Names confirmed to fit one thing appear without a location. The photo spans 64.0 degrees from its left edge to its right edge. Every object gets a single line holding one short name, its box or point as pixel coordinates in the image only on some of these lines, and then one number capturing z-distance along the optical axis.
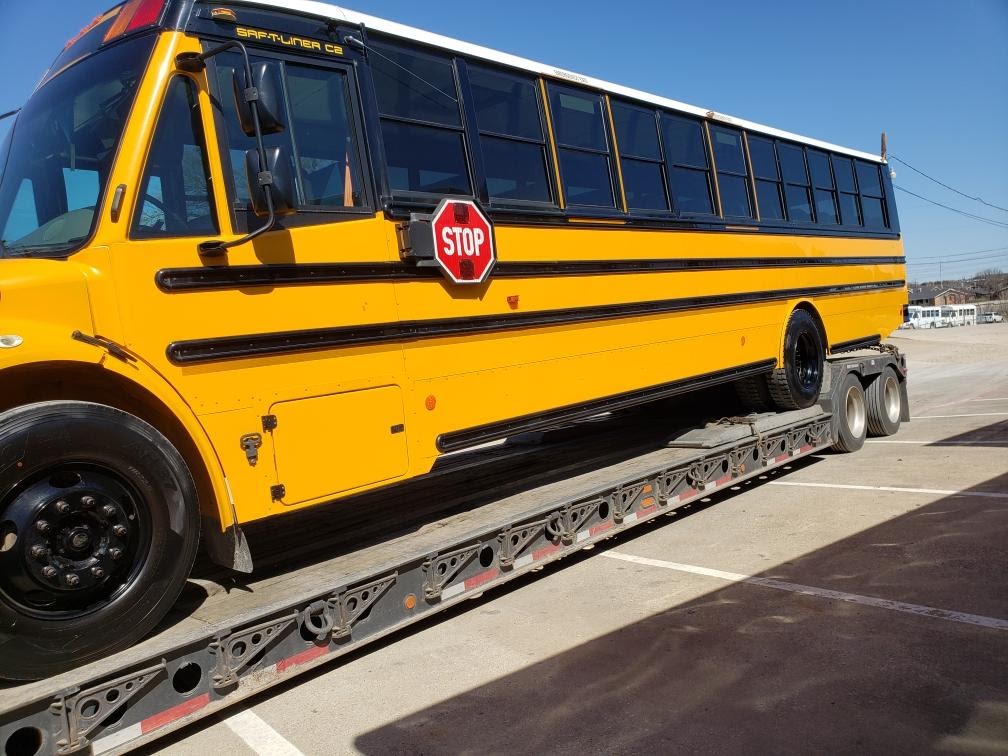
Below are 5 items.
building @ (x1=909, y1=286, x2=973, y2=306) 110.19
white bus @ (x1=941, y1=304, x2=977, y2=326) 71.58
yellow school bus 3.04
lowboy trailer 2.94
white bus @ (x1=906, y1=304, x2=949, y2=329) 66.06
